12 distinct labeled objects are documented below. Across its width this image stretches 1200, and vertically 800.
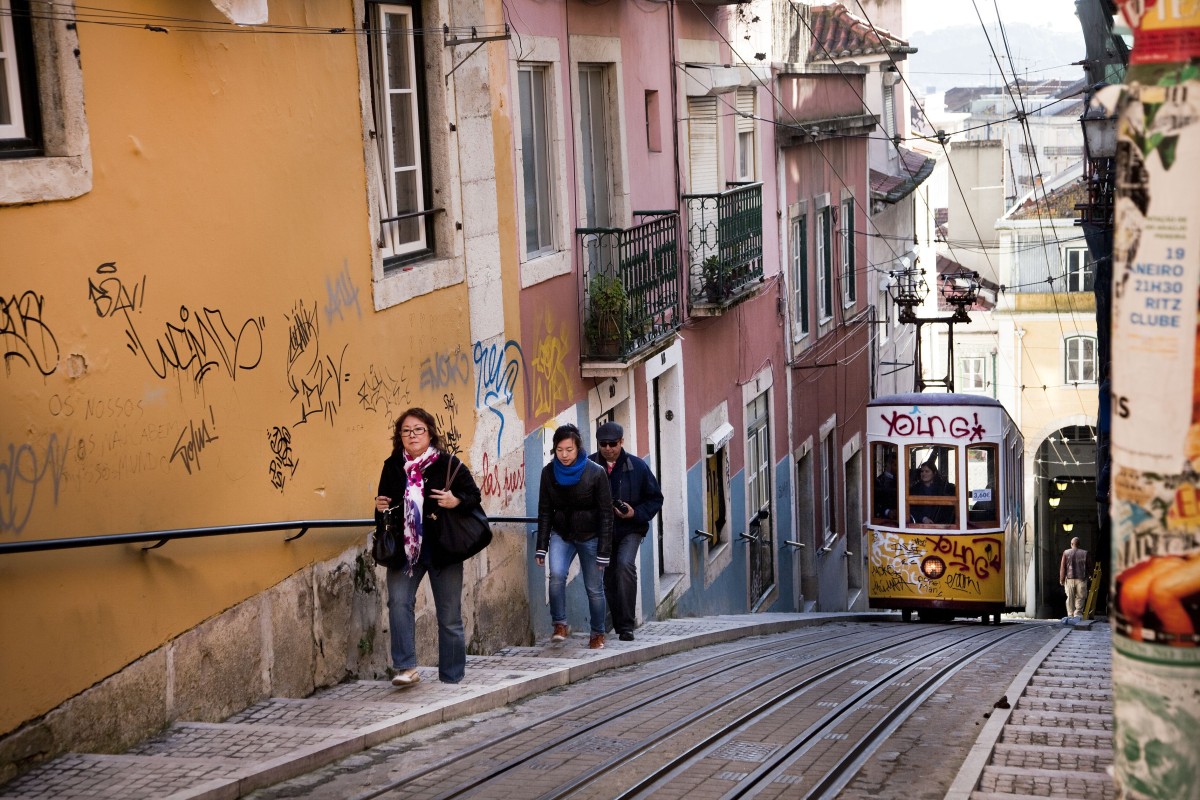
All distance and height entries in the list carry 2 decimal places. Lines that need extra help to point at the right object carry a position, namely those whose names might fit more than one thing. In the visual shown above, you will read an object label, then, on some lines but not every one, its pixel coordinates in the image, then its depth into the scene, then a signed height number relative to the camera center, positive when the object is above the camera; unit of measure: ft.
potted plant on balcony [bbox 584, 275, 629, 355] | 45.68 -4.70
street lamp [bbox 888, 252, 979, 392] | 78.18 -9.06
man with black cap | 37.55 -8.23
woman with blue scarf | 34.63 -8.07
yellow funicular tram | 64.08 -14.75
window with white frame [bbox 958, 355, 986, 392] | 152.66 -22.79
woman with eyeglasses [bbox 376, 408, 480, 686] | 27.20 -5.83
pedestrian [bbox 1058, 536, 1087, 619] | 98.37 -27.57
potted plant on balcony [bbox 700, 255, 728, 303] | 57.11 -4.69
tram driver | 64.44 -14.21
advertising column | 11.59 -2.34
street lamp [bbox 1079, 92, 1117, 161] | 52.90 -0.25
